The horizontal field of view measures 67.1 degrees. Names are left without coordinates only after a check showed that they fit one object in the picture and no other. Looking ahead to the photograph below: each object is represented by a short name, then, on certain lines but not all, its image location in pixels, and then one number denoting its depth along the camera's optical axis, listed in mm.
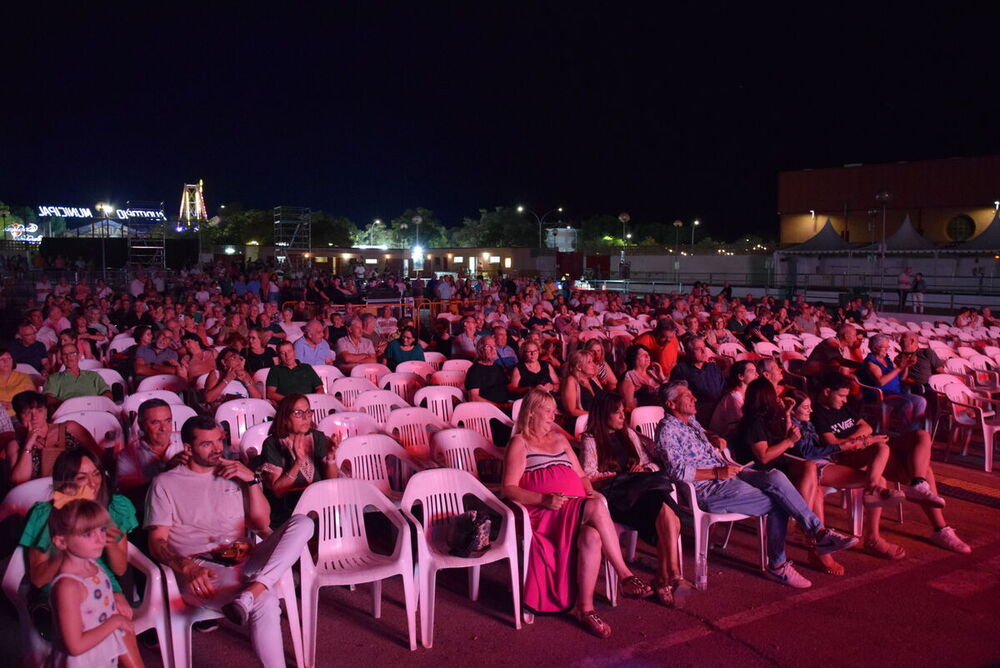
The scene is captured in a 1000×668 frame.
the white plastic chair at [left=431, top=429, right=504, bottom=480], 5176
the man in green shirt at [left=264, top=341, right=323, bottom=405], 6441
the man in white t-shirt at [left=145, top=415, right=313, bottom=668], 3178
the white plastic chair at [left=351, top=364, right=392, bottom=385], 7637
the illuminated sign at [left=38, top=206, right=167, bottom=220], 75375
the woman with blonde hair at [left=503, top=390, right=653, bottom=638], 3883
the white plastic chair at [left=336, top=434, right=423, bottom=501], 4801
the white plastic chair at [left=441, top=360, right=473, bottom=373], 8242
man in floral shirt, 4422
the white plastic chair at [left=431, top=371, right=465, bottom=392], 7570
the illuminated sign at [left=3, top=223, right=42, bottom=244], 60312
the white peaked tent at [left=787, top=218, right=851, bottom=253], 30812
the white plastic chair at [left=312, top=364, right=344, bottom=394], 7359
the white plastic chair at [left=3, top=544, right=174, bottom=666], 2832
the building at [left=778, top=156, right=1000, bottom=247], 40062
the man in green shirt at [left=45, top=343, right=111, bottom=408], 5941
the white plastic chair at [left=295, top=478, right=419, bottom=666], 3488
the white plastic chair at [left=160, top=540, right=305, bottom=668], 3148
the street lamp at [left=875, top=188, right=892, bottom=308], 19469
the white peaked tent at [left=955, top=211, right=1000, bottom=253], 26391
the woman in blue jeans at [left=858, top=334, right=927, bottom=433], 7086
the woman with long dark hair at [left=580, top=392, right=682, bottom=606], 4195
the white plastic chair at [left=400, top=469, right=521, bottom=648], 3715
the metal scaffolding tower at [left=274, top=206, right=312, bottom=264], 26578
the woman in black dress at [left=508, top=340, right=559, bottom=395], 6992
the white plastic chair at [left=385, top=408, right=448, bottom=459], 5660
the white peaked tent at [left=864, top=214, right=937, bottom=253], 28109
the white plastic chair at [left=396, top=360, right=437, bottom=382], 7941
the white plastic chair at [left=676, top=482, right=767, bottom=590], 4320
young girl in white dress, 2623
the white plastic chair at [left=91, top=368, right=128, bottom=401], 6645
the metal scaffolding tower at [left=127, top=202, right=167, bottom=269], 23373
